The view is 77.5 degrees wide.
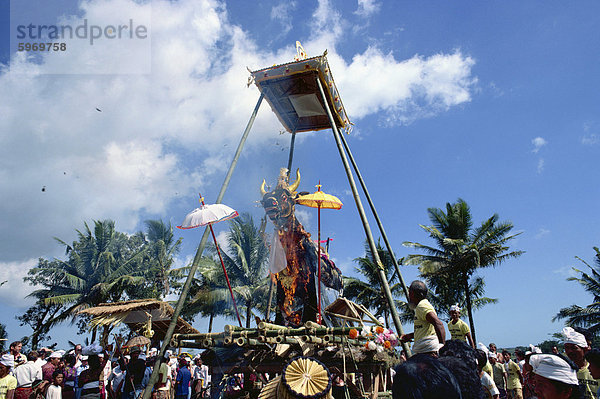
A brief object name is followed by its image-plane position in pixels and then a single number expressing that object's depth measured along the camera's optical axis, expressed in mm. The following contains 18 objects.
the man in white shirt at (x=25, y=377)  7707
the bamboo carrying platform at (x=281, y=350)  6473
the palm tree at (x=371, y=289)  27656
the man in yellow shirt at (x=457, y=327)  6570
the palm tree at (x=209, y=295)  24734
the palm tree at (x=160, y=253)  27188
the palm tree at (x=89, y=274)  24391
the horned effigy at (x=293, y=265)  9117
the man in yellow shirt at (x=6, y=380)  5797
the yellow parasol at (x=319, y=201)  9117
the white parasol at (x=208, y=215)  7953
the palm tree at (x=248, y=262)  24797
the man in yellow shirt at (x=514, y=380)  9406
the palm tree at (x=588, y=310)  23609
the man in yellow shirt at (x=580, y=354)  4688
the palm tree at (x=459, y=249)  22172
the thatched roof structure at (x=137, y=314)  8219
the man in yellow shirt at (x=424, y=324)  4500
